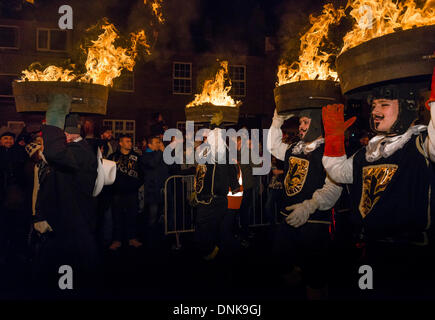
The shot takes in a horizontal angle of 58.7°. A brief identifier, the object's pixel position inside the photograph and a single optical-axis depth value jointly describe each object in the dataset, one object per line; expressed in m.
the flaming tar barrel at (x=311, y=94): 4.30
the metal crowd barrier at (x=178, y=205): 7.69
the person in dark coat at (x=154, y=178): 7.66
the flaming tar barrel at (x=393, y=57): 2.47
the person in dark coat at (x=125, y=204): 7.37
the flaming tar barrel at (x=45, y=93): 3.87
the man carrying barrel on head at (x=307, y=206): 4.16
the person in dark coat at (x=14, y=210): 6.54
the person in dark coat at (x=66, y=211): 3.71
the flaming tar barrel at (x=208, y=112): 6.98
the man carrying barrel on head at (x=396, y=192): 2.79
